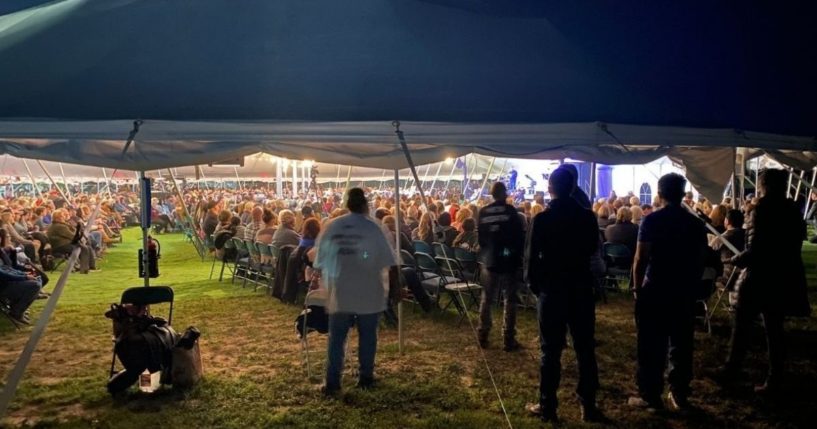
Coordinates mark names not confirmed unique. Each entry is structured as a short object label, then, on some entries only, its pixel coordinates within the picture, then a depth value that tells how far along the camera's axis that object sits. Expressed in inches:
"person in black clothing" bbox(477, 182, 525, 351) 244.1
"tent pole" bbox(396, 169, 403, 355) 232.4
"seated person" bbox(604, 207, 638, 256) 370.9
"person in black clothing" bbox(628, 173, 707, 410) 172.7
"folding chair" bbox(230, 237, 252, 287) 418.3
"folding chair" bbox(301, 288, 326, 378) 216.7
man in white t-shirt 192.5
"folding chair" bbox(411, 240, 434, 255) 377.6
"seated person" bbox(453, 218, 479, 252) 380.5
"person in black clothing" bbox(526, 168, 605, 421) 167.0
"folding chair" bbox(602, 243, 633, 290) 351.6
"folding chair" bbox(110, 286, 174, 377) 213.3
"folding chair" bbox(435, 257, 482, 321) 294.8
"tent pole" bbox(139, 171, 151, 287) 228.6
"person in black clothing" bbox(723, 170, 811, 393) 188.1
